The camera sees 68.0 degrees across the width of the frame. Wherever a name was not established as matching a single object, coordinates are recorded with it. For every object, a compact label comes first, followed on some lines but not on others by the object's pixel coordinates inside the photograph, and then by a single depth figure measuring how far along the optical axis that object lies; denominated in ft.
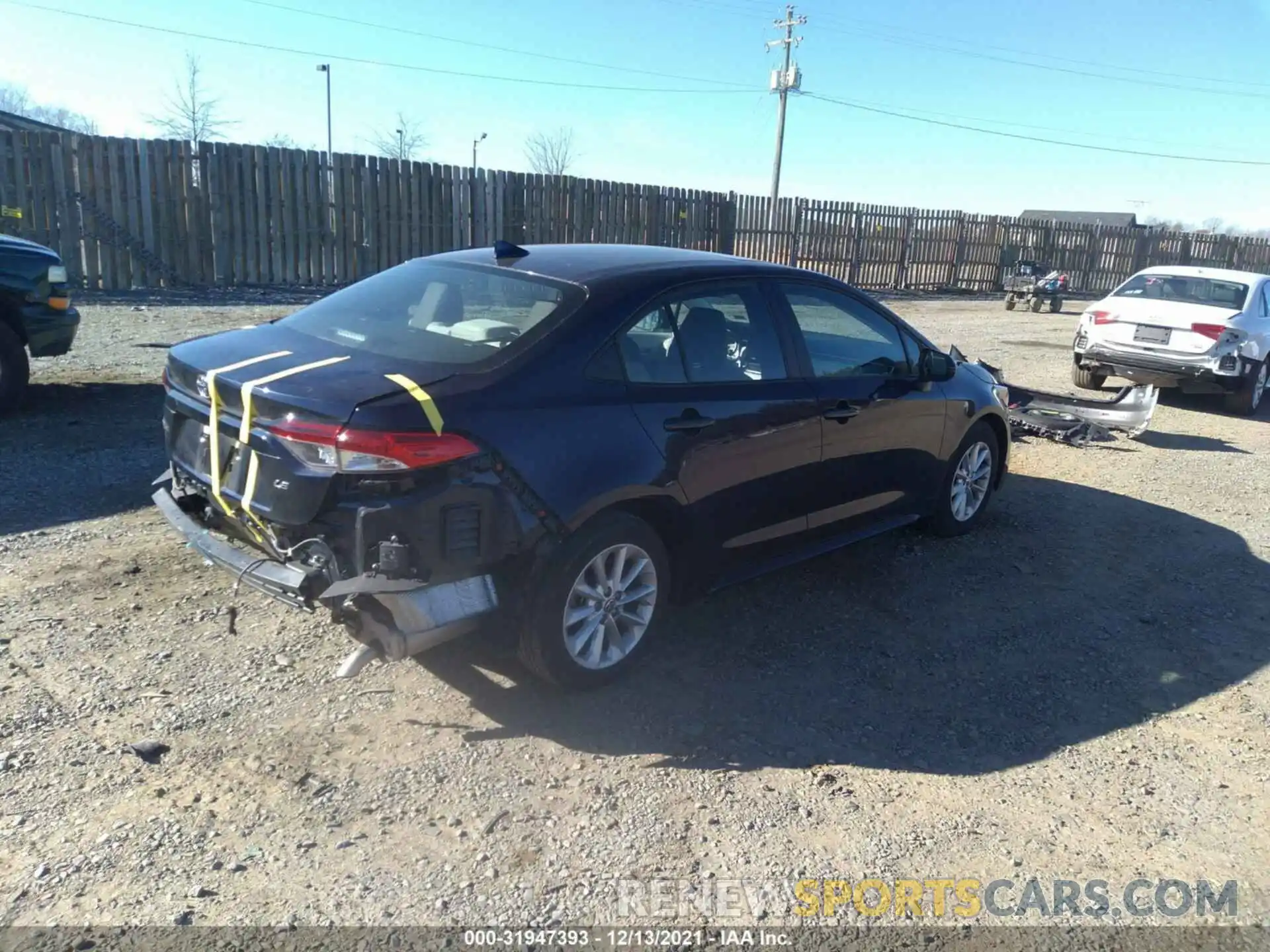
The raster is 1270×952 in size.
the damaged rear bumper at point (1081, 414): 28.96
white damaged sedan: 34.17
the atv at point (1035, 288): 76.23
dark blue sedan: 10.44
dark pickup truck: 23.15
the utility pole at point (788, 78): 145.38
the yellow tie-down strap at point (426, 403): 10.41
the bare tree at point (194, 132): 134.00
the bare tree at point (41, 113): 219.41
